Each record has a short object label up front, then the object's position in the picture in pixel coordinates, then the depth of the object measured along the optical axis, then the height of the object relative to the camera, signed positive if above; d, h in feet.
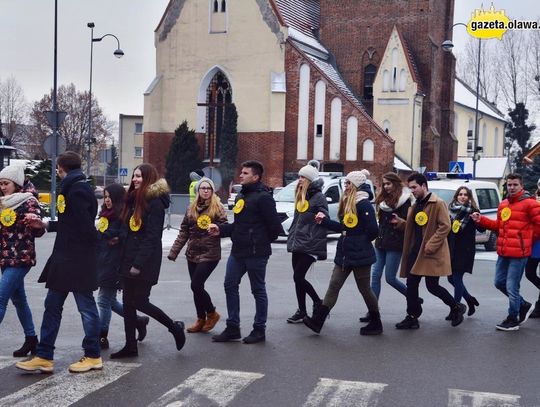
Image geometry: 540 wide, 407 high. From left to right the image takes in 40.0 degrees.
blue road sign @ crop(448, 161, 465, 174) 98.52 +0.21
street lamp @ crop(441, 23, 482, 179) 120.68 +14.02
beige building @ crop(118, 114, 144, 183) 277.72 +7.66
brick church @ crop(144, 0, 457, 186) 132.26 +15.77
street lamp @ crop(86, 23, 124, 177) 124.89 +19.87
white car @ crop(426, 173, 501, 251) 63.05 -2.20
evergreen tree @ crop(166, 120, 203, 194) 138.00 +0.35
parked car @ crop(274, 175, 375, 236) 68.80 -3.24
